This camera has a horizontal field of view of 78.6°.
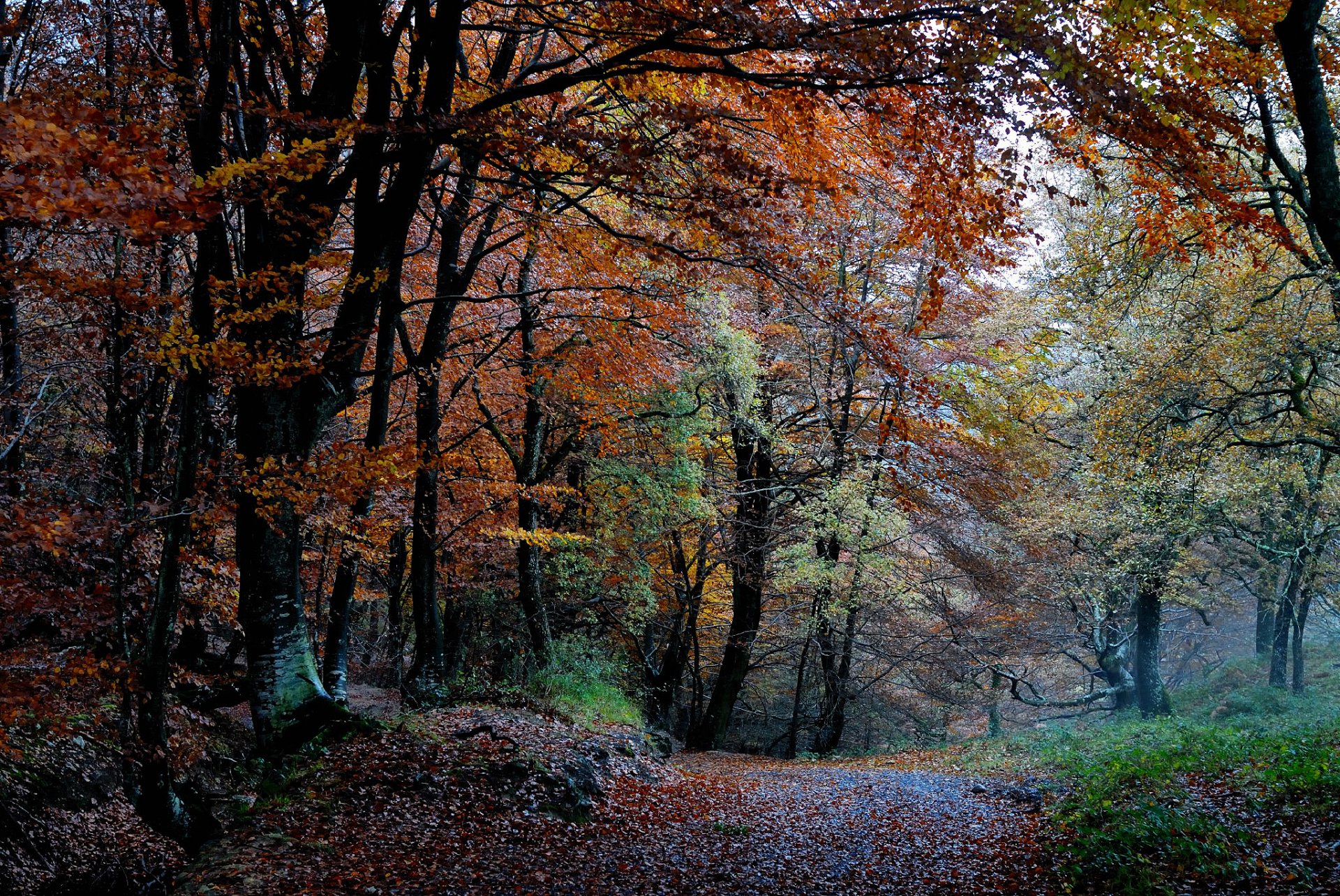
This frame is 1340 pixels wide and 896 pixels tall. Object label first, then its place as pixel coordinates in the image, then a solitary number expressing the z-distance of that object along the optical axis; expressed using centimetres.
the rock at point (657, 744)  1244
